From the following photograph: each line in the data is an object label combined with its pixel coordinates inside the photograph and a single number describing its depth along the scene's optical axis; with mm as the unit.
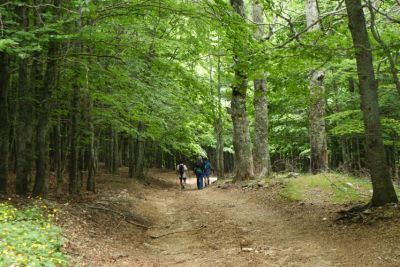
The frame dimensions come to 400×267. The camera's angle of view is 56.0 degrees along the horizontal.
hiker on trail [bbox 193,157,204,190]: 21531
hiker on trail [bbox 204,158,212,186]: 22828
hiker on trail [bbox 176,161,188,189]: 23023
